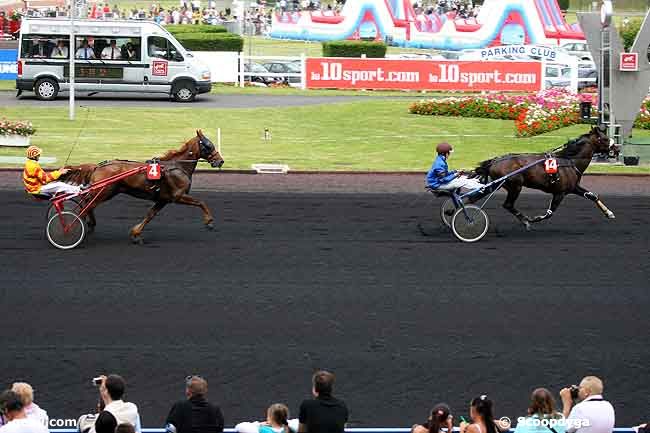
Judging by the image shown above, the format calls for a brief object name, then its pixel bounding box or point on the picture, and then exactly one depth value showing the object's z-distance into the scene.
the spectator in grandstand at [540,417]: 7.29
